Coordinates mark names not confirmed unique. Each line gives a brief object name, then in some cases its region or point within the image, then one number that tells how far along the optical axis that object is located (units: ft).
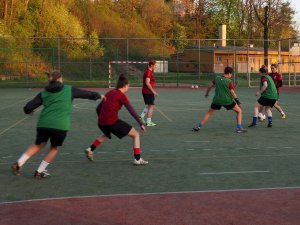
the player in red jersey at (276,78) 48.70
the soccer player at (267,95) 42.70
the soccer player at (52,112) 22.99
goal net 132.65
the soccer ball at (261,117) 47.42
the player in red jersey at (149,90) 43.24
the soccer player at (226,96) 38.47
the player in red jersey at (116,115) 26.03
